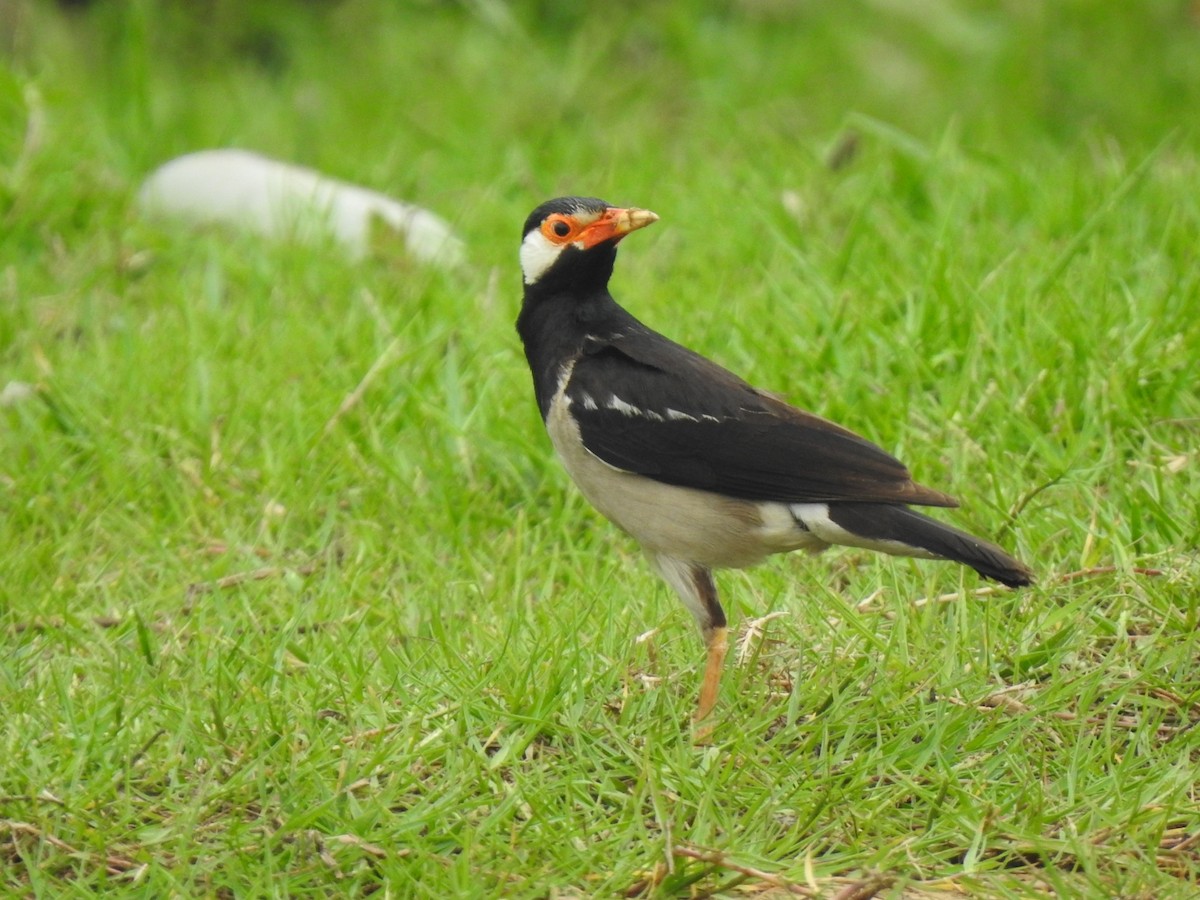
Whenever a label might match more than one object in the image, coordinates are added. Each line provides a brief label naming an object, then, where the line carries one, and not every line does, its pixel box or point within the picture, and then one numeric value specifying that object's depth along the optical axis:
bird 7.90
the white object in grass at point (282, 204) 13.91
